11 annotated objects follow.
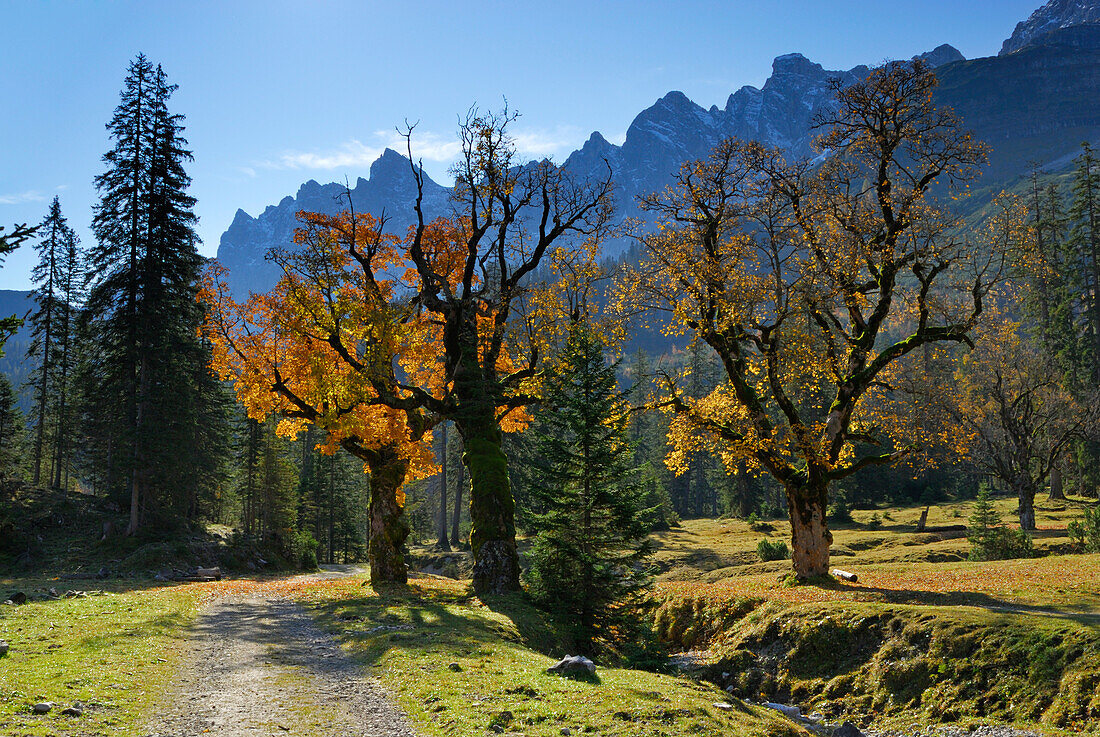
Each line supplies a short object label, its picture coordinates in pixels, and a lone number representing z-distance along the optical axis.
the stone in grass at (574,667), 11.12
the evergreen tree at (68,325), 47.25
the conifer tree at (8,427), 42.38
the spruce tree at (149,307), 34.28
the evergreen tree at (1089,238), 54.59
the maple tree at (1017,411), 34.31
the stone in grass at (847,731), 11.10
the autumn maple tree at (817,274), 20.30
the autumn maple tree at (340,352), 22.30
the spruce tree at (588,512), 17.33
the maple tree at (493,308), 21.94
